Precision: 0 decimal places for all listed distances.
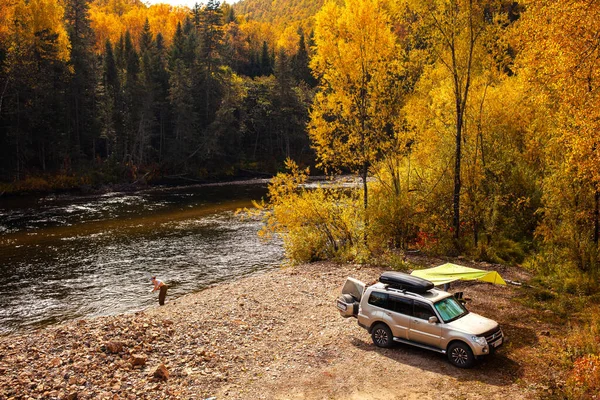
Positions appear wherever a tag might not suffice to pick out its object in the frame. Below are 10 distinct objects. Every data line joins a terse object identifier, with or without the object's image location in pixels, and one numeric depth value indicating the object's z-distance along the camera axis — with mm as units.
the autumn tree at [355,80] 23234
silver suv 11898
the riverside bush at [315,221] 23391
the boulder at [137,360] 12805
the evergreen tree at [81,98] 59969
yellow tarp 15781
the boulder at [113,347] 13477
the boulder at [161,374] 11992
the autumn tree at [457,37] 22594
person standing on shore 20391
